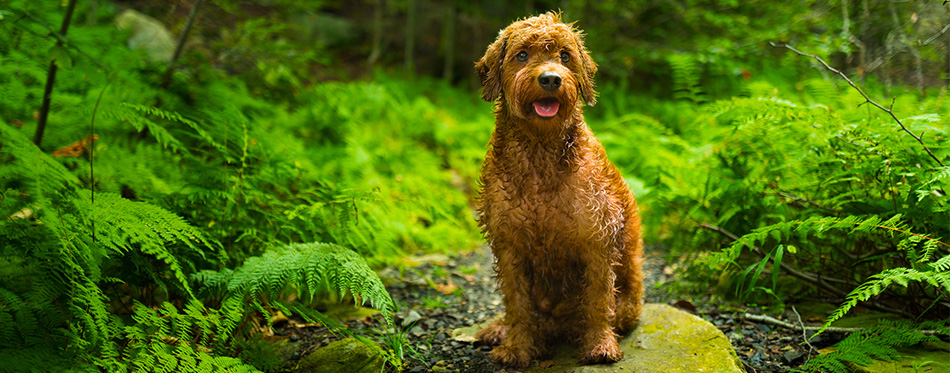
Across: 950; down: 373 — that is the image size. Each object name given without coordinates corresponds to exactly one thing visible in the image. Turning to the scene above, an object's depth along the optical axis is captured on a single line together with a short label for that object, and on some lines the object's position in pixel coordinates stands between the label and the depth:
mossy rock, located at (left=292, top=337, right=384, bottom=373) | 3.31
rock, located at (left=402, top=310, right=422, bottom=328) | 4.09
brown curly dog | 2.79
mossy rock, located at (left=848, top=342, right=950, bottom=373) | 2.94
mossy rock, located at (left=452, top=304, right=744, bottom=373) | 3.08
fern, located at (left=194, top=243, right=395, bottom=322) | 2.87
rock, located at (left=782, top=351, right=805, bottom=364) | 3.40
